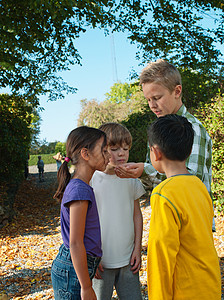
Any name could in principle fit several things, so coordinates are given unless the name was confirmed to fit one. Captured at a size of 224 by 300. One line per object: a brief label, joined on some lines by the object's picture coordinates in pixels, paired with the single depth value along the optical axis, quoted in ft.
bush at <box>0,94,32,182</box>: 34.47
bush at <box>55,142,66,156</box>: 123.03
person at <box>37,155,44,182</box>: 65.14
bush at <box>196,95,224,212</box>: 21.43
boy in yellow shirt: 4.65
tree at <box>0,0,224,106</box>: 32.00
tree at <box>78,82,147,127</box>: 85.15
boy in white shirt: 6.94
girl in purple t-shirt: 5.71
